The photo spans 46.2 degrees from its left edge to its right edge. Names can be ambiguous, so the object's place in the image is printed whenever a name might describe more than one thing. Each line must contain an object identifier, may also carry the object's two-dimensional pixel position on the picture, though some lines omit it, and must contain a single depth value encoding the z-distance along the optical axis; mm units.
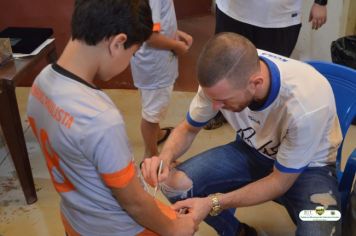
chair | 1298
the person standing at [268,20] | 1793
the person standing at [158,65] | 1611
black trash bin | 2285
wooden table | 1624
